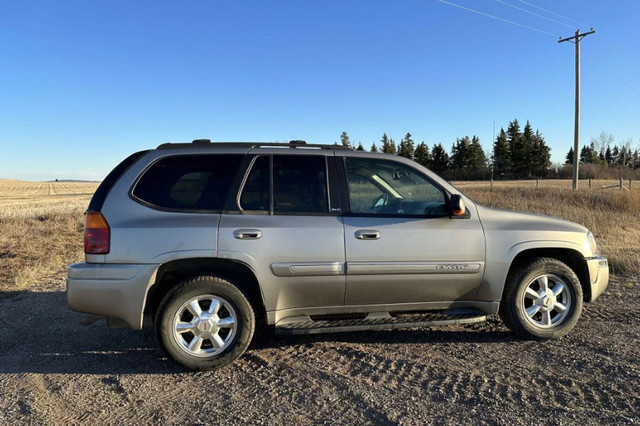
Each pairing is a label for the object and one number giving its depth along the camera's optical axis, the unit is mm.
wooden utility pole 25250
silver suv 3400
